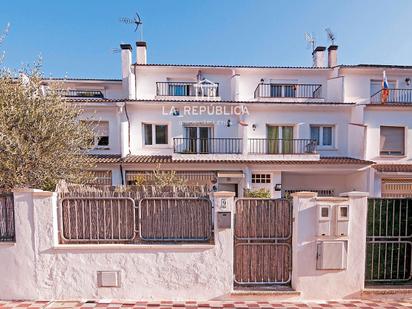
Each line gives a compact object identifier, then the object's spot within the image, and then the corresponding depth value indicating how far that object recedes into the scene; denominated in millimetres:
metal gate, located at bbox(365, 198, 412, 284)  5008
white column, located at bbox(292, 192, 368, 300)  4828
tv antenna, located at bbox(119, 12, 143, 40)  16609
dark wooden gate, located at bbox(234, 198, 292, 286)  4965
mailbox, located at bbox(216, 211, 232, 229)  4699
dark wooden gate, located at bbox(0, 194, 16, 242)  4641
